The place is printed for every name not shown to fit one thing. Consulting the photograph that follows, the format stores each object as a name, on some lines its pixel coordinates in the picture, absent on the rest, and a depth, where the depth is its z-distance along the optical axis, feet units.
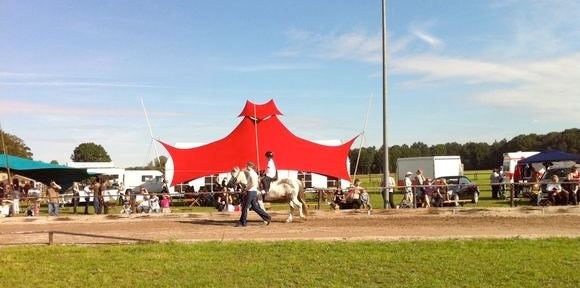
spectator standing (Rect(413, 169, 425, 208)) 70.72
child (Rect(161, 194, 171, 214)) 69.82
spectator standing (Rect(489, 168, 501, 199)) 91.71
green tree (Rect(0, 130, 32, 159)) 241.80
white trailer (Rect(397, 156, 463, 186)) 130.31
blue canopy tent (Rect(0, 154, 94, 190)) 85.86
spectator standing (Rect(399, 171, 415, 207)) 67.62
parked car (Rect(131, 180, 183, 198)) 114.42
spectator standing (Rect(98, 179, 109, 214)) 75.66
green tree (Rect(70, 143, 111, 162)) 363.56
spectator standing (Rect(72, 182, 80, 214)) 89.64
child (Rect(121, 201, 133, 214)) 68.80
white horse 52.95
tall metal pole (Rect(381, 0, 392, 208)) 62.29
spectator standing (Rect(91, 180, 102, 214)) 72.36
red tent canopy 80.89
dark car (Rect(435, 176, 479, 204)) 80.53
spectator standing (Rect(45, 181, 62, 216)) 67.26
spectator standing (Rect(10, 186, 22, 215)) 70.33
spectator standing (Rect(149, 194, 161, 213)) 68.80
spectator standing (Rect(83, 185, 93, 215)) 90.02
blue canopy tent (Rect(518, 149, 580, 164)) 97.34
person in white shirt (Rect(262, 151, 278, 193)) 52.85
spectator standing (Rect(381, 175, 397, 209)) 59.72
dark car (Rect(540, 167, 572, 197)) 76.38
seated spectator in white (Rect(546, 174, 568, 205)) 64.39
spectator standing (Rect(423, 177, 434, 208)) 68.08
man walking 48.32
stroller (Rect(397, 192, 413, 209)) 65.16
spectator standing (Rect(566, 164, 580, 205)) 63.33
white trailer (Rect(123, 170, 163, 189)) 129.80
